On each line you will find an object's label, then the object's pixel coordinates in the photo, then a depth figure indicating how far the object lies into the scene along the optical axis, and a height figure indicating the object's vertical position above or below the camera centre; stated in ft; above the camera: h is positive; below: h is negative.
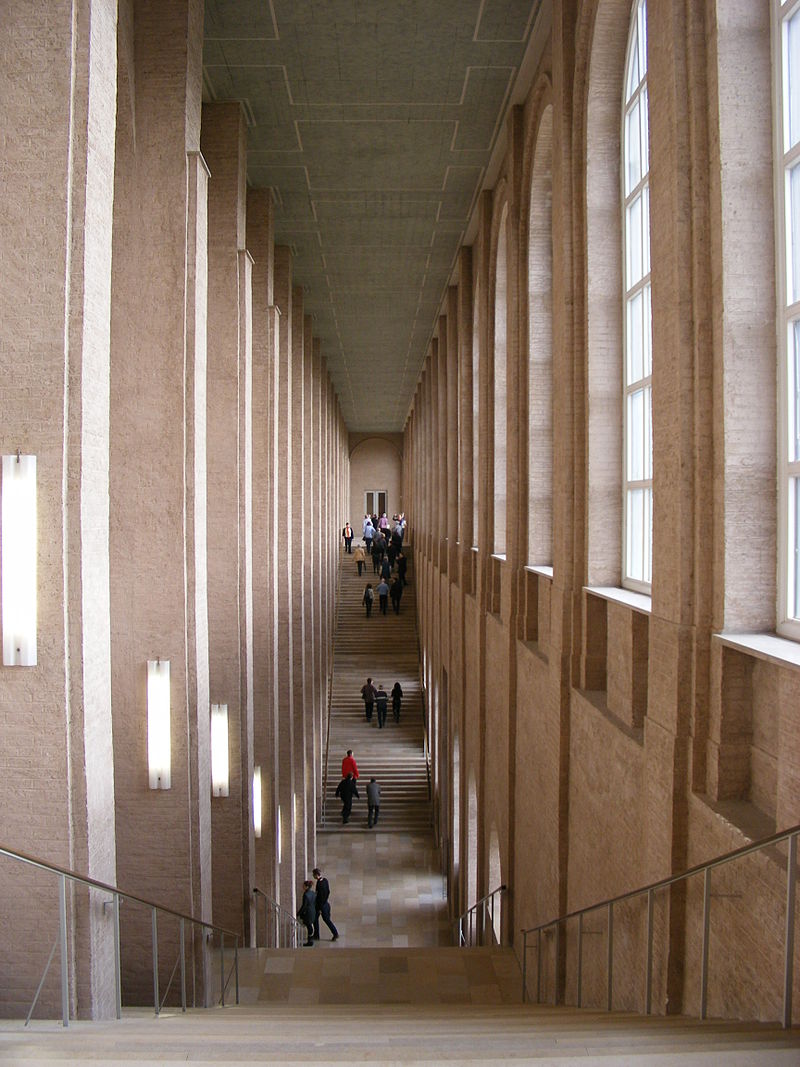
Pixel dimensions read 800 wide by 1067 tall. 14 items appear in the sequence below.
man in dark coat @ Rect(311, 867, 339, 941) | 47.11 -19.38
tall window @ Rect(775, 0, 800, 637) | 14.64 +3.18
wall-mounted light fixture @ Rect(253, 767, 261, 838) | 41.57 -12.50
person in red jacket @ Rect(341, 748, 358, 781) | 70.18 -18.35
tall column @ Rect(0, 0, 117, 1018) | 16.53 +1.97
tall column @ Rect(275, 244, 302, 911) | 49.96 -3.75
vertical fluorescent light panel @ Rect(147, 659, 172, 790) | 25.14 -5.33
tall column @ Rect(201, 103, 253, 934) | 33.37 +2.53
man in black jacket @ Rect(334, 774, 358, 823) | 72.28 -21.07
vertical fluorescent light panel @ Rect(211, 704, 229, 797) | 32.65 -7.48
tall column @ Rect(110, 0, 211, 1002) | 25.62 +1.94
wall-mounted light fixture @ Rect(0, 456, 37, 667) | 16.30 -0.30
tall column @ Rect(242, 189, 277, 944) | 42.39 +1.79
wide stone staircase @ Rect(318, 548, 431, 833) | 78.43 -19.26
